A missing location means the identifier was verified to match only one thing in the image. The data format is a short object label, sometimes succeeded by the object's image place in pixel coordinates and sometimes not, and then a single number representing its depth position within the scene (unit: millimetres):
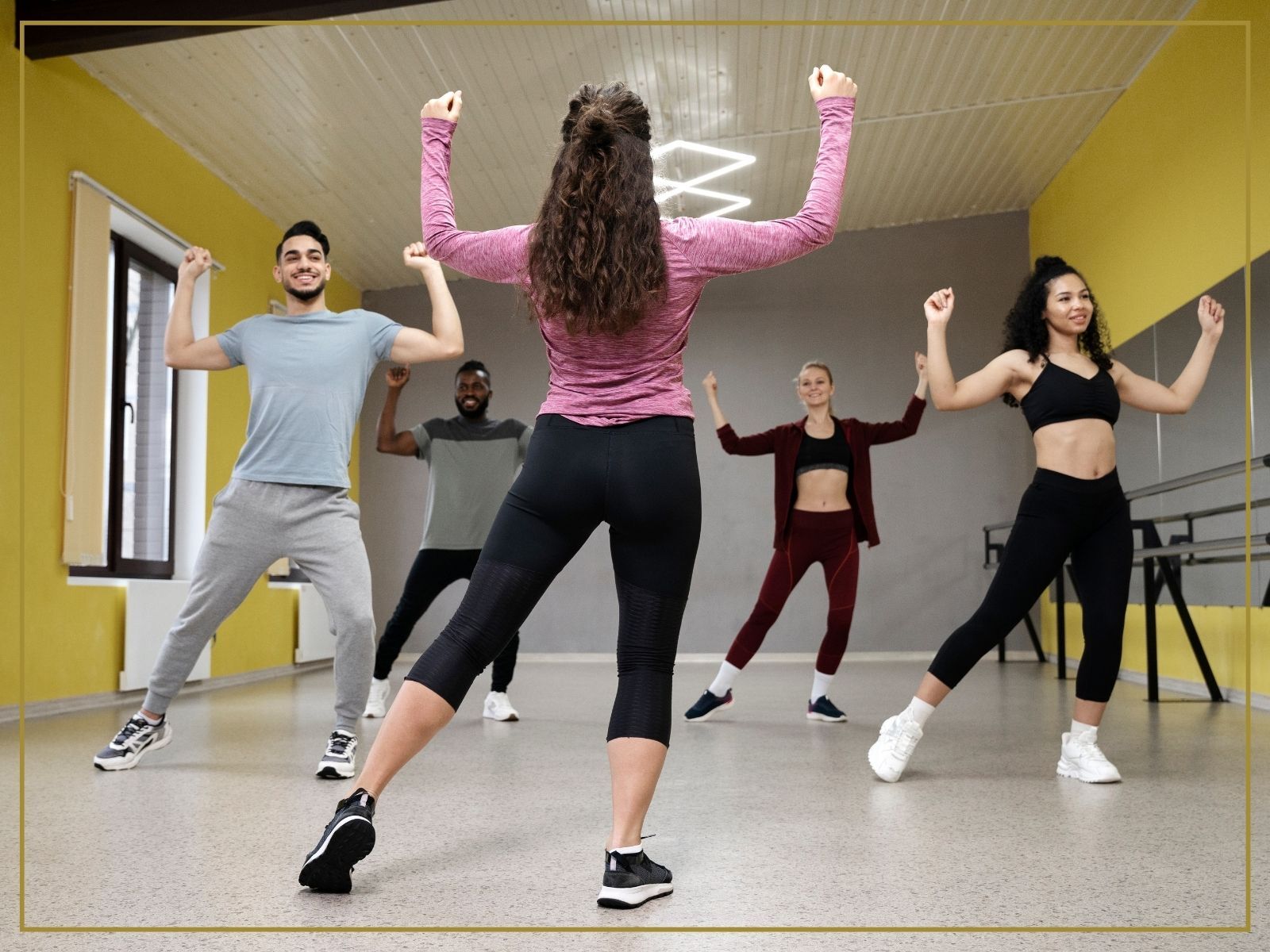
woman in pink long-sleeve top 1479
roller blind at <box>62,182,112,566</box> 4570
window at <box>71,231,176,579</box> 5648
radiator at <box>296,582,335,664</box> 6934
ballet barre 4074
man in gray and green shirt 3936
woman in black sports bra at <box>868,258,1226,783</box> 2543
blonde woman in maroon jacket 3844
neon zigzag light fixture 5602
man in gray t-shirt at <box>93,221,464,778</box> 2621
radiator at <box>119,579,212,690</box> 4953
